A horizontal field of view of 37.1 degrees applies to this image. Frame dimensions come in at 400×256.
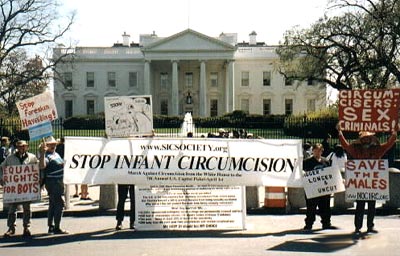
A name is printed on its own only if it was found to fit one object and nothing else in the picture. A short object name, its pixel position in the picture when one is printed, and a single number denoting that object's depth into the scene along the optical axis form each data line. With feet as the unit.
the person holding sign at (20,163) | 34.63
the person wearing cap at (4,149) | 56.26
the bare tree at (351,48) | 116.67
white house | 268.41
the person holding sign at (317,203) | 35.99
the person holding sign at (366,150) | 34.45
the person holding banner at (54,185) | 35.19
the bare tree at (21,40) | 156.31
